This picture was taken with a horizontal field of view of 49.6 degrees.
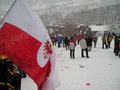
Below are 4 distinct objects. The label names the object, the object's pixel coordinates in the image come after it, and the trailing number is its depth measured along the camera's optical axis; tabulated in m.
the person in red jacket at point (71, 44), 10.48
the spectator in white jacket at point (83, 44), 10.22
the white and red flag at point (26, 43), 2.56
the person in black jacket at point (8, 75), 2.28
